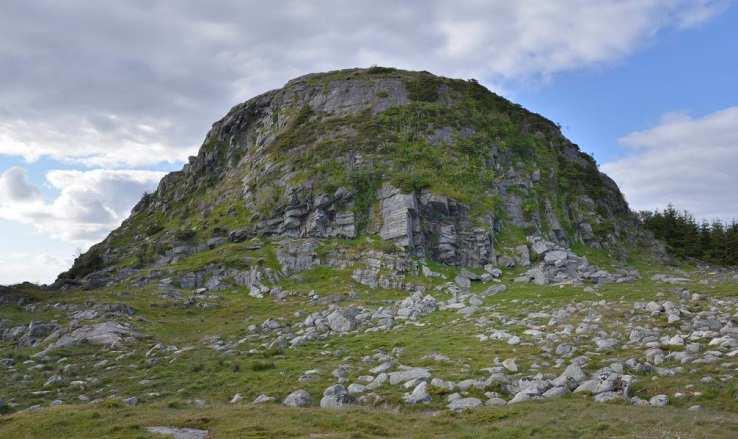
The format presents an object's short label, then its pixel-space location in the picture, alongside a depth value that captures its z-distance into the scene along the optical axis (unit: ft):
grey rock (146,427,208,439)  52.30
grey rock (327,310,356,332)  116.16
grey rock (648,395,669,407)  56.95
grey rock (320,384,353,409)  65.51
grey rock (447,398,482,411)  61.16
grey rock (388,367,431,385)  72.99
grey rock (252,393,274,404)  68.82
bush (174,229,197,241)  231.30
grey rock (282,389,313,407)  66.85
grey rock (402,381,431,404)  64.75
